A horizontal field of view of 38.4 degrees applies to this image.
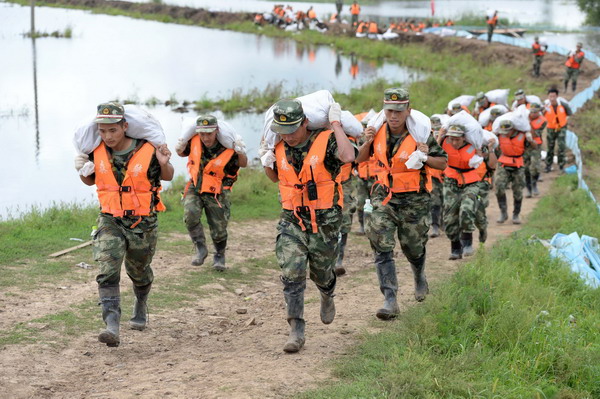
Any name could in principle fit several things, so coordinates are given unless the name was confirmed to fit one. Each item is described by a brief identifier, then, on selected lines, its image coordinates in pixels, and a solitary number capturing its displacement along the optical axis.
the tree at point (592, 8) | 58.41
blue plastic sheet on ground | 11.08
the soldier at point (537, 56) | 33.19
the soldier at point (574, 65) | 29.48
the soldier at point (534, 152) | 17.48
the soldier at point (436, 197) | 12.87
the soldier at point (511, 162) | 14.33
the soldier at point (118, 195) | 7.37
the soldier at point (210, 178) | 10.57
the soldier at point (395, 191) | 8.20
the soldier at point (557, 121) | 19.95
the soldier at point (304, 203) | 7.18
